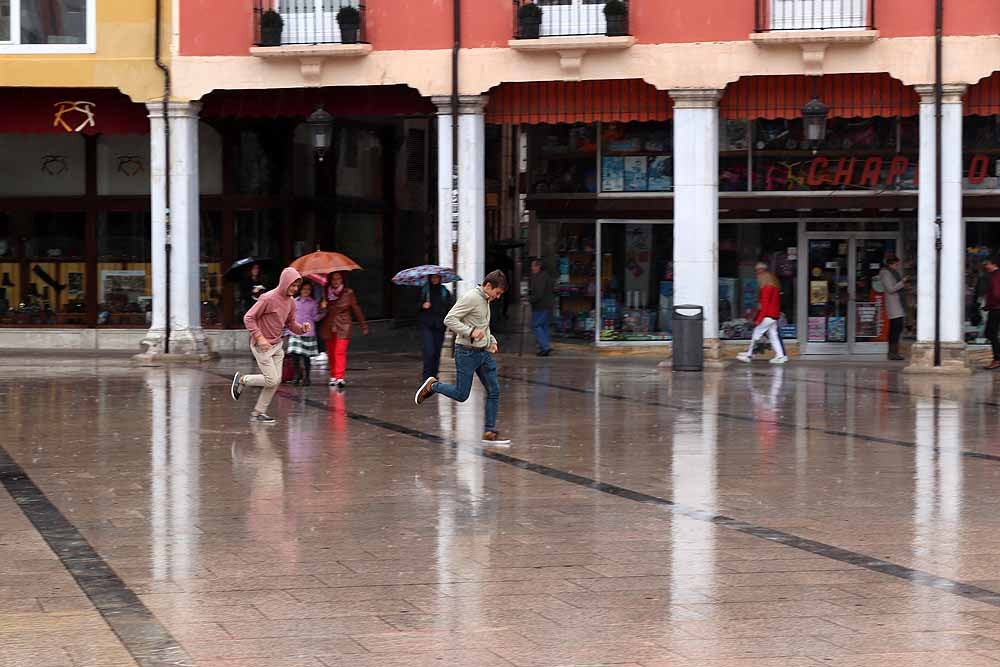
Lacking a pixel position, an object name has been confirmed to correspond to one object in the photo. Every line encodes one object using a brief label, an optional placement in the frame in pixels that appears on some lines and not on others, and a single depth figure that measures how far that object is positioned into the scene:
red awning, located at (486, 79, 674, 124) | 24.27
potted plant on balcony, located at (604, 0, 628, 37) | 23.11
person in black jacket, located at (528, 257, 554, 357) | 26.55
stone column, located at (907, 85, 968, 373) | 22.73
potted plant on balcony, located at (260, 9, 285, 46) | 23.89
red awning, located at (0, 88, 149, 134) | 25.75
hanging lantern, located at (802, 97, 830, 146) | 22.22
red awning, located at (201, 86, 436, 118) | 25.19
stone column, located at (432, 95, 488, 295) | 23.89
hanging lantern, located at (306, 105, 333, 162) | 23.88
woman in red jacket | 24.69
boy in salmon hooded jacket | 16.47
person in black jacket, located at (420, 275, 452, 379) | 19.92
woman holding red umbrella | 20.69
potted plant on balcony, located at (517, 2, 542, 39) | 23.23
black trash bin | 23.03
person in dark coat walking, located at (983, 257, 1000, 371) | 24.06
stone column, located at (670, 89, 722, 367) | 23.44
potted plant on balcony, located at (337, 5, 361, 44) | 23.59
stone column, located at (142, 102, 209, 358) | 24.83
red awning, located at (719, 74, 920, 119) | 23.55
